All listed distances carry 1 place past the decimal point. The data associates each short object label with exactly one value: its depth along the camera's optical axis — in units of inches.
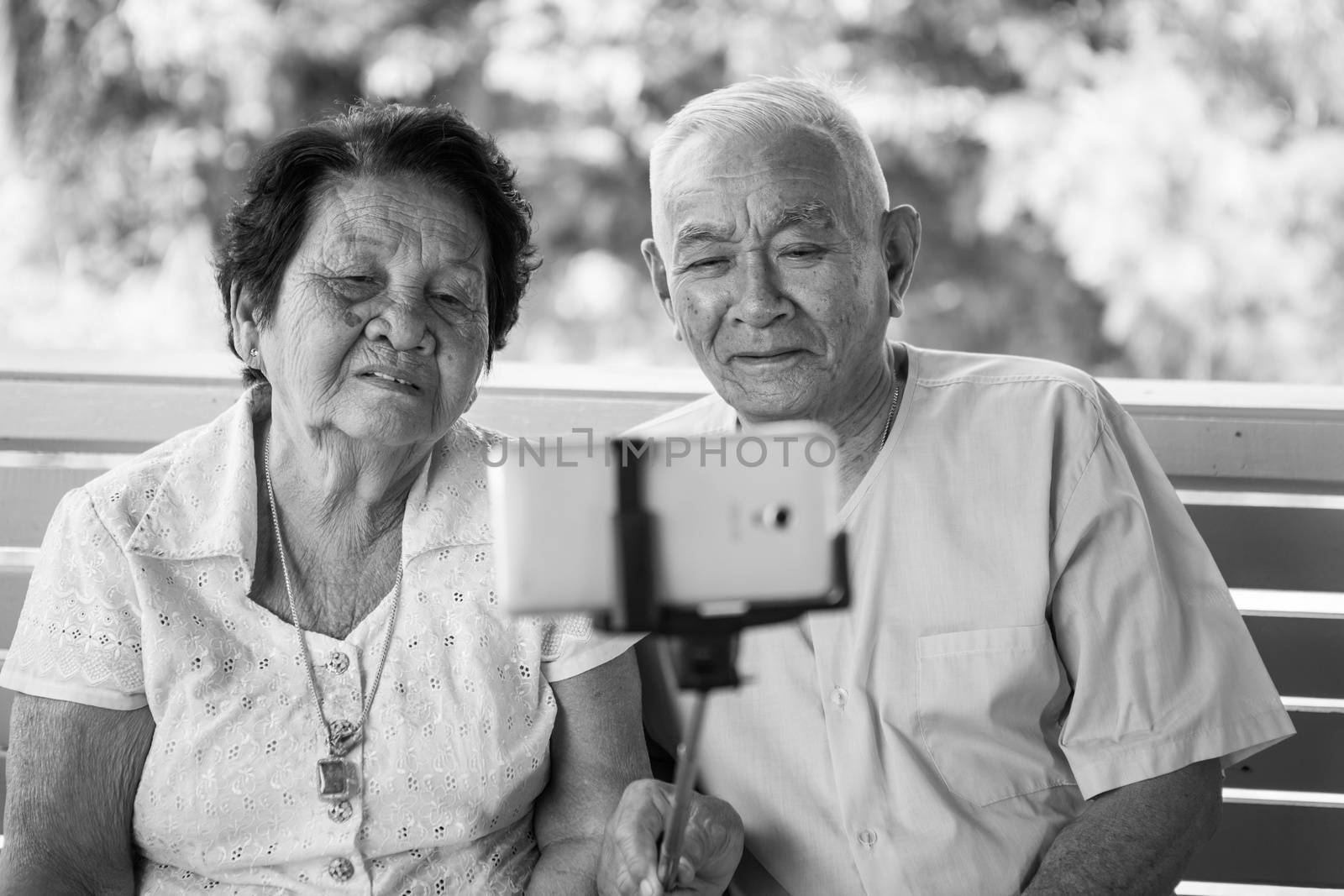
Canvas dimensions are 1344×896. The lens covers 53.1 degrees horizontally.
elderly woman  60.6
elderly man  61.8
